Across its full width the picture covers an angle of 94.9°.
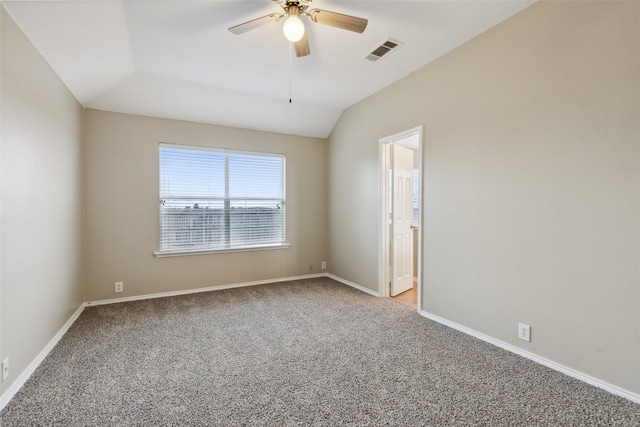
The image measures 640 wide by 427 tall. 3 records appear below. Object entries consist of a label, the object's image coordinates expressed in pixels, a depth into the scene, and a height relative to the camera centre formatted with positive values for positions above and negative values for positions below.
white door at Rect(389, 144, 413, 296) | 4.09 -0.16
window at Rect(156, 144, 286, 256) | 4.14 +0.18
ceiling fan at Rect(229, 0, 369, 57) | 2.00 +1.36
